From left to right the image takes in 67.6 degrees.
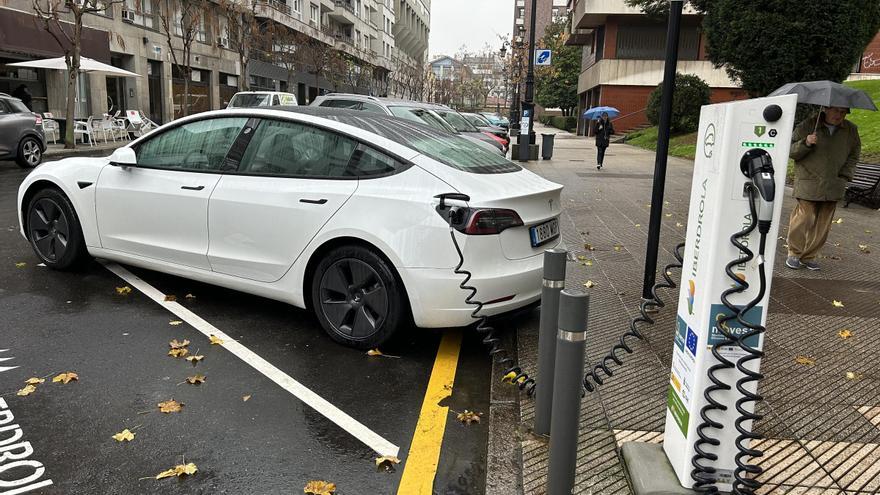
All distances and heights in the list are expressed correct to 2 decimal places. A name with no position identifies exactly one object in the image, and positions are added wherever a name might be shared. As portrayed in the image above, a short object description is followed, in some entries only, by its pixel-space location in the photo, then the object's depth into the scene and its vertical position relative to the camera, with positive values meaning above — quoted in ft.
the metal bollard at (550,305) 9.78 -2.70
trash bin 67.56 -2.61
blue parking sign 65.62 +6.21
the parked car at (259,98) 74.95 +1.14
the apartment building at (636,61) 124.36 +11.83
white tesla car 13.32 -2.26
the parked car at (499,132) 64.26 -1.42
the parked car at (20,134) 46.62 -2.52
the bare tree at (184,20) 92.12 +12.87
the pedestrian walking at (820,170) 21.06 -1.19
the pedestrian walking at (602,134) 56.90 -1.02
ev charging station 7.55 -1.65
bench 35.94 -2.90
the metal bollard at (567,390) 8.08 -3.34
